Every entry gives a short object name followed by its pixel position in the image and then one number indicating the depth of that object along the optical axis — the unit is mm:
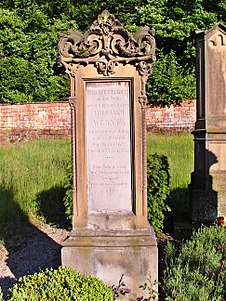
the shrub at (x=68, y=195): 6664
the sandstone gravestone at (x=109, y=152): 4285
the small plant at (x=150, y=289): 4086
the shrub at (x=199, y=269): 3746
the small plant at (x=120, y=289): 4305
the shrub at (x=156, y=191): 6547
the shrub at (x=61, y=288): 3117
